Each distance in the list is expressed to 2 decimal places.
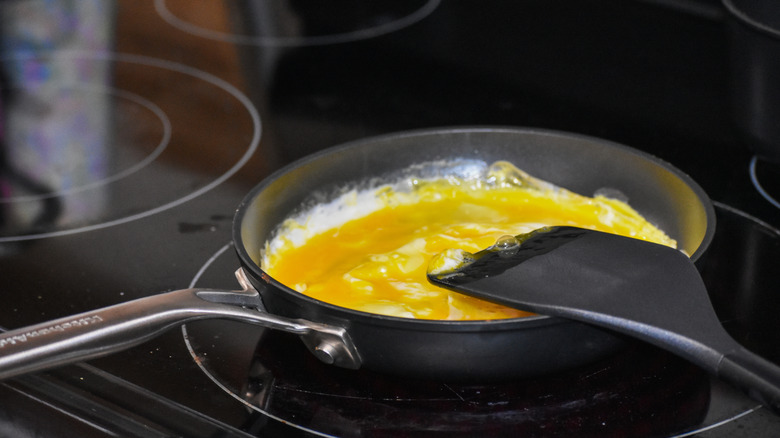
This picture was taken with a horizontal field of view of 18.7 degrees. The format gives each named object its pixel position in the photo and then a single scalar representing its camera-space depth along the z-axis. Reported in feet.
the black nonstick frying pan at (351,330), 3.20
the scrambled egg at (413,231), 3.44
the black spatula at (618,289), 3.14
